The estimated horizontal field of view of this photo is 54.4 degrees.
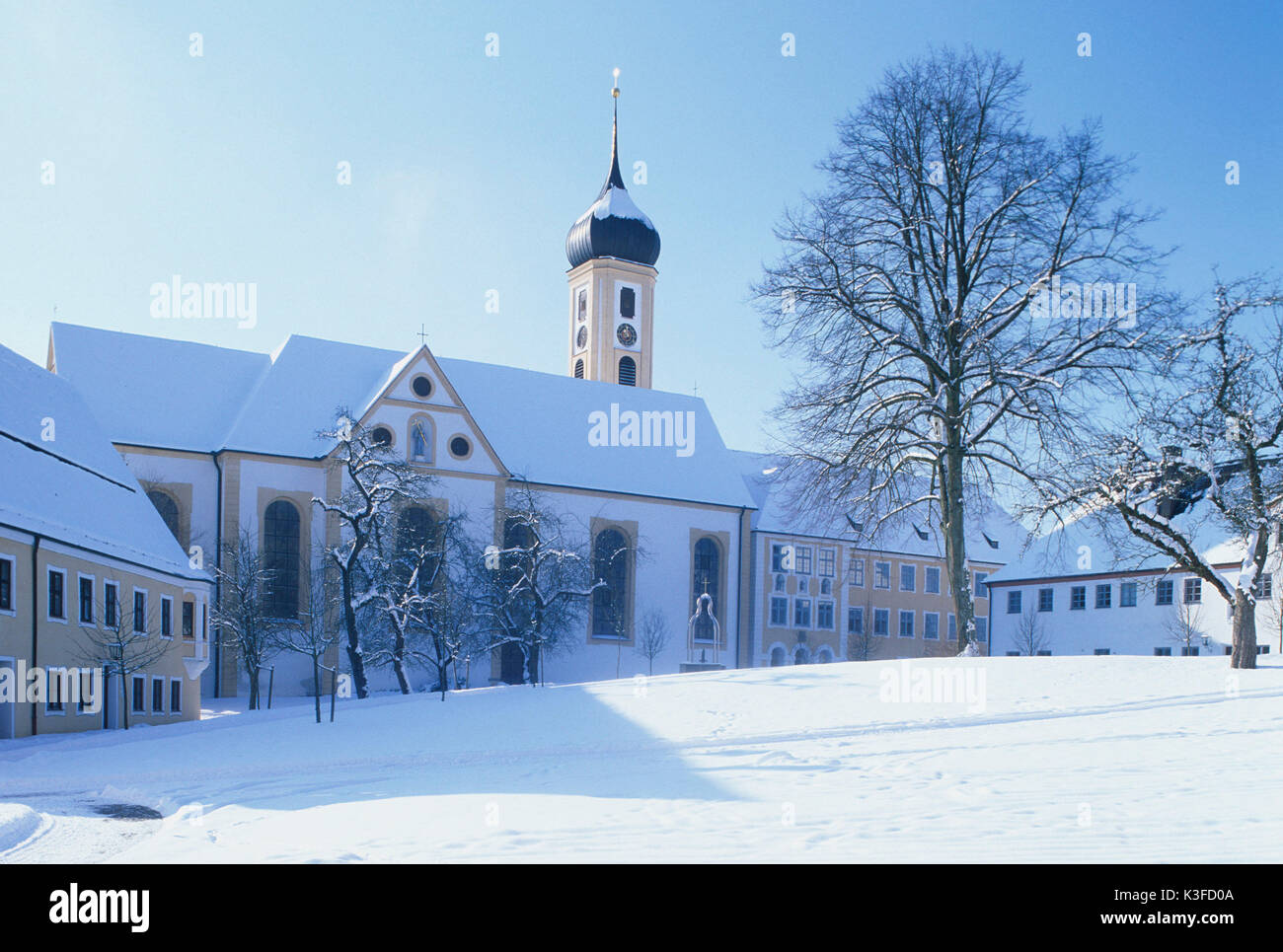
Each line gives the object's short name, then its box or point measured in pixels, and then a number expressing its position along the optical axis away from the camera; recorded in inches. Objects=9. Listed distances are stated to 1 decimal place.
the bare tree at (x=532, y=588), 1750.7
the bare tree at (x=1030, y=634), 2161.7
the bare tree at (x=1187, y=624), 1897.1
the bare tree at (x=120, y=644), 1135.7
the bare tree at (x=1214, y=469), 926.4
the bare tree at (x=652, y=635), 2134.6
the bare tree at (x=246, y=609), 1542.8
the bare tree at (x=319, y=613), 1688.5
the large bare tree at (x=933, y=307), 1077.8
